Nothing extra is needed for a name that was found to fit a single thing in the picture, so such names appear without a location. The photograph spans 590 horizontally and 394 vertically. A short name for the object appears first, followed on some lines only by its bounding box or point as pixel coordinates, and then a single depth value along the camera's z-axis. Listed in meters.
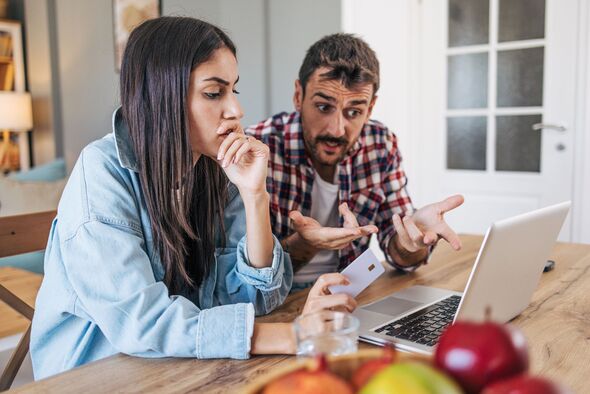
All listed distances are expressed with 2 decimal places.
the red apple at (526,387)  0.35
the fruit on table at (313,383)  0.38
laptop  0.82
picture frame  4.13
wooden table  0.78
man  1.60
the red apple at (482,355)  0.38
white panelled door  3.09
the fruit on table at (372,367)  0.41
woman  0.88
